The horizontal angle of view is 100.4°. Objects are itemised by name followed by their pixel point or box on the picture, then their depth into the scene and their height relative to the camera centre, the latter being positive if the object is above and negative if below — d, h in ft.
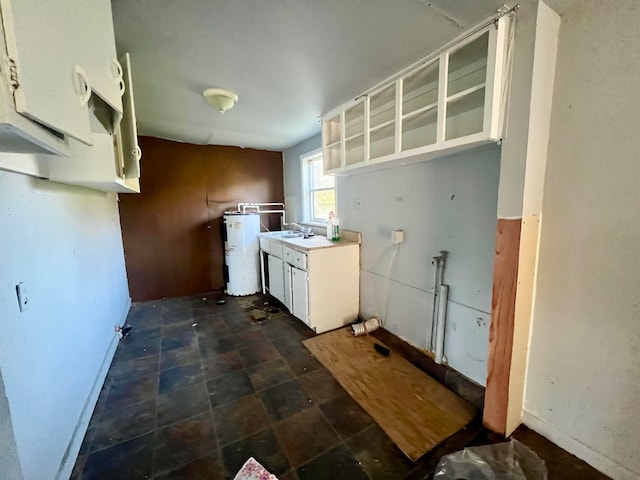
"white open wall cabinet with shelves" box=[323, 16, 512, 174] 4.40 +2.06
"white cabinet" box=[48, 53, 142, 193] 4.43 +0.95
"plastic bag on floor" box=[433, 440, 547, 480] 4.18 -4.20
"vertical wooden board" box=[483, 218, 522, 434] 4.52 -2.07
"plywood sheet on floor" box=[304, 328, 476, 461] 5.08 -4.30
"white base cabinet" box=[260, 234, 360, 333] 8.80 -2.66
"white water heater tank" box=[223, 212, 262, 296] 12.31 -2.08
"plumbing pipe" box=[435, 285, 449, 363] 6.49 -2.83
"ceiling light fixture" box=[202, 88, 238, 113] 6.83 +2.88
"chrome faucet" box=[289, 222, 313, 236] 12.36 -1.09
